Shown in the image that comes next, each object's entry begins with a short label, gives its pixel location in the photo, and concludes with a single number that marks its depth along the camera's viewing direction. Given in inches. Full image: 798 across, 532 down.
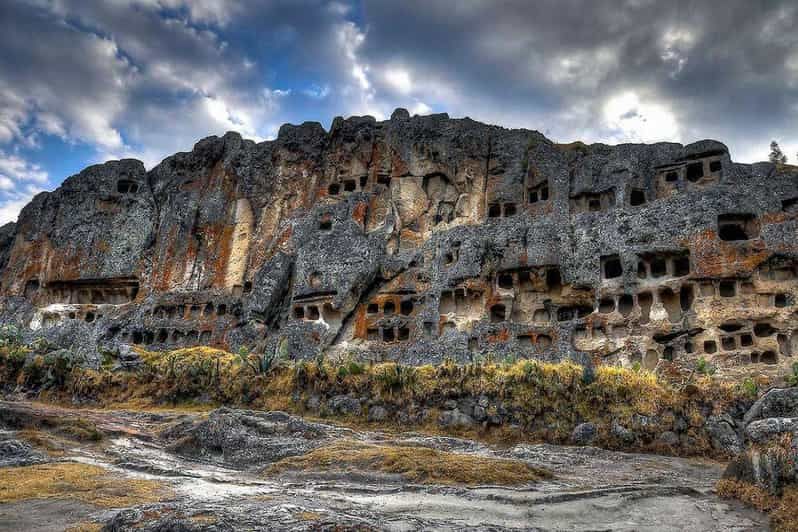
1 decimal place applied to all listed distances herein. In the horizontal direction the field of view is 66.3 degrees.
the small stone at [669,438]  679.1
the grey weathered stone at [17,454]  542.9
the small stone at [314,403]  885.8
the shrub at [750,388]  711.7
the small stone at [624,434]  693.9
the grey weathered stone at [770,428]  414.9
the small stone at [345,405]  848.4
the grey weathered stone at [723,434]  653.9
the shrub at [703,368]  925.1
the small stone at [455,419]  776.9
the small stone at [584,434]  707.4
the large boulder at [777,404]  585.3
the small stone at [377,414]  823.7
